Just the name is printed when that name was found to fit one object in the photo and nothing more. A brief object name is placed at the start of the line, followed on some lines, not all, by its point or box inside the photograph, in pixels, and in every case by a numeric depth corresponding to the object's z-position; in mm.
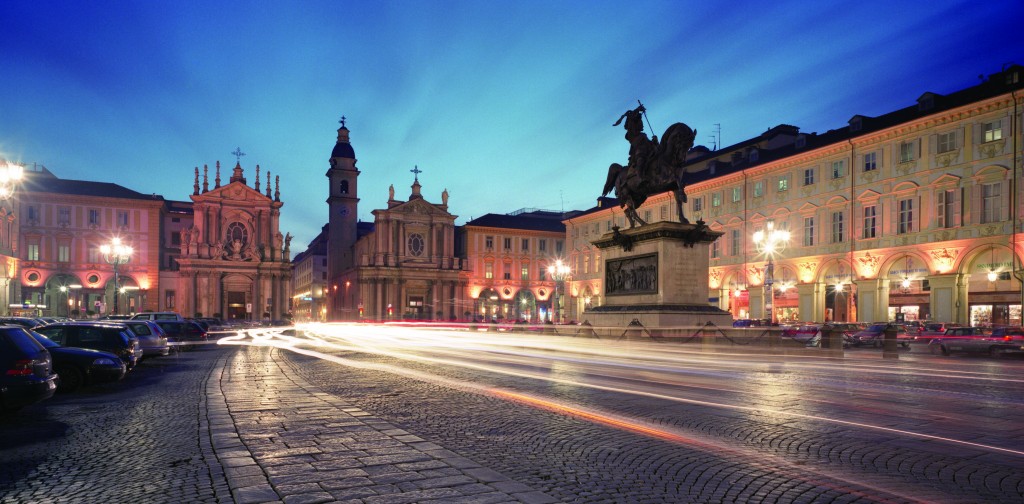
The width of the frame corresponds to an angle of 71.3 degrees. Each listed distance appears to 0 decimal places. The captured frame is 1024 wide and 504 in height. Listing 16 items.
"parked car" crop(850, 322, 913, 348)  33219
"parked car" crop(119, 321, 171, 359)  21594
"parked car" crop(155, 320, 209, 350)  32438
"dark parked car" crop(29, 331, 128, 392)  13789
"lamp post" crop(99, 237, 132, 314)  48869
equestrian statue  30297
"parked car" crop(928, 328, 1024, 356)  26547
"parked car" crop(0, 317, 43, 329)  18812
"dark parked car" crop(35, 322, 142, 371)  16484
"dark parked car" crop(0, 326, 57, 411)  9859
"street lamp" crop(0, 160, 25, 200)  23800
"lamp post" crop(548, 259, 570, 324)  65500
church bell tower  115625
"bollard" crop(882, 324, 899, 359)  25198
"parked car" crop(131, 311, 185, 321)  38241
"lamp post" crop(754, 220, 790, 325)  36938
